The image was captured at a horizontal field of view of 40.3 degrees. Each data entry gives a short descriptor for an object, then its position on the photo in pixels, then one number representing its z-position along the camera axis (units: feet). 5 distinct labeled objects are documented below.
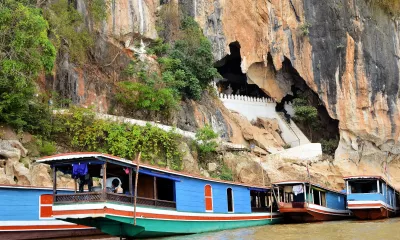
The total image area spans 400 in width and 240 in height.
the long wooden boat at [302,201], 62.08
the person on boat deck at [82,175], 39.63
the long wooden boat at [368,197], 65.92
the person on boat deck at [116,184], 41.65
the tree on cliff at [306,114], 95.76
